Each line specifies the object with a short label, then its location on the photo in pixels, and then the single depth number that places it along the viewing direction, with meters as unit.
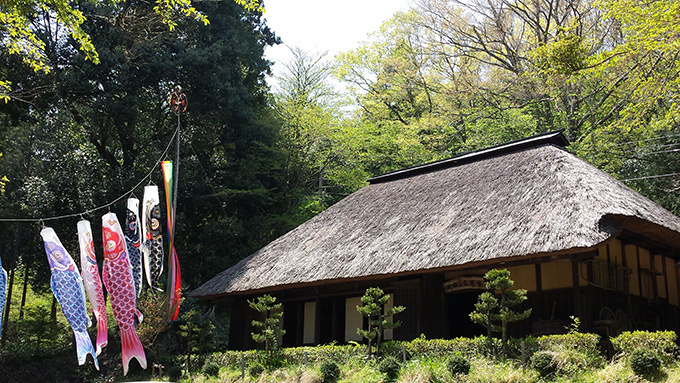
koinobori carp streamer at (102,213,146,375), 14.37
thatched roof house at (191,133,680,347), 12.44
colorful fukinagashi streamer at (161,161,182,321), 15.72
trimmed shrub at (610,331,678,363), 10.27
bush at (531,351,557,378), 10.38
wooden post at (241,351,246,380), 15.25
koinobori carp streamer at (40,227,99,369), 13.37
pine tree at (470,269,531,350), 11.37
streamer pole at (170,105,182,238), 16.67
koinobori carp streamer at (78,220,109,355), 14.10
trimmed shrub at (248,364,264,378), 14.81
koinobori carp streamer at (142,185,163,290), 15.67
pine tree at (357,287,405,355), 13.25
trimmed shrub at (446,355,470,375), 11.09
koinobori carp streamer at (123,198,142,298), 15.62
